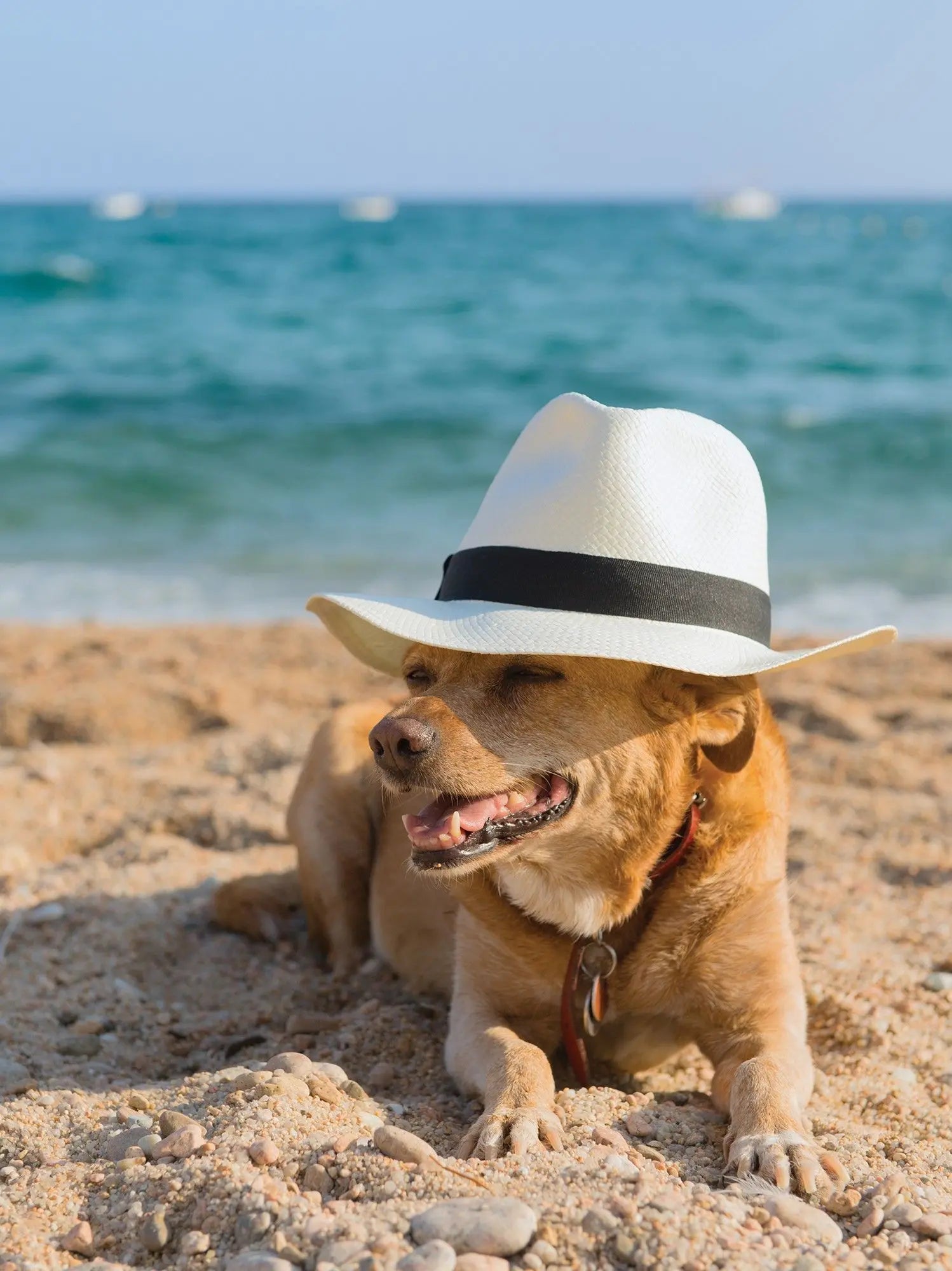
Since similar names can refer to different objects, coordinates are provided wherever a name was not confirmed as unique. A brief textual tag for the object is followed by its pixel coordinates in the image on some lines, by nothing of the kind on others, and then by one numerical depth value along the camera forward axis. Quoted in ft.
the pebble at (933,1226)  7.72
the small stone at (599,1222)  7.25
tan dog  9.48
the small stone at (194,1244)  7.55
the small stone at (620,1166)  8.04
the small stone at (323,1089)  9.70
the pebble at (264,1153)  8.35
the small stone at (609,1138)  9.08
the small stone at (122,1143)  8.97
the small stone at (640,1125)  9.59
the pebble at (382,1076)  11.21
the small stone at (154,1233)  7.71
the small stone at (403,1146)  8.22
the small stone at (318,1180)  8.13
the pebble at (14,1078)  10.47
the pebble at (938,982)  12.64
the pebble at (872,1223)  7.80
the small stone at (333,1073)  10.20
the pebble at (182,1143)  8.61
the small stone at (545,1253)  7.08
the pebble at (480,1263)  6.91
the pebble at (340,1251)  7.04
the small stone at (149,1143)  8.79
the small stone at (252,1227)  7.53
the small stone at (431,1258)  6.86
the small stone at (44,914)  14.14
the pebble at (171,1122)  9.10
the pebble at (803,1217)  7.63
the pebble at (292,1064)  10.10
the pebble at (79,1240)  7.79
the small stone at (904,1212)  7.86
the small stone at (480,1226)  7.12
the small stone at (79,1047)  11.71
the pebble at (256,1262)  7.05
